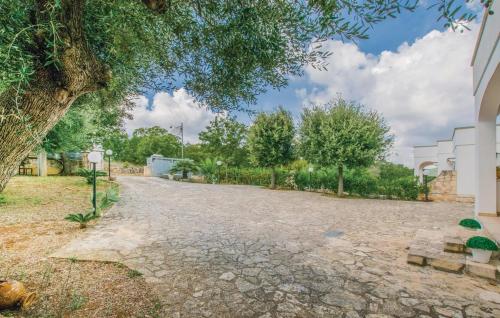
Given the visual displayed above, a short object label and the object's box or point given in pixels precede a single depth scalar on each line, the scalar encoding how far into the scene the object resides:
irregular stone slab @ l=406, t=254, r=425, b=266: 3.71
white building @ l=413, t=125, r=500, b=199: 10.97
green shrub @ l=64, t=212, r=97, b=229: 5.46
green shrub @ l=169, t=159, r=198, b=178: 23.27
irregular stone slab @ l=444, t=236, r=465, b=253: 3.83
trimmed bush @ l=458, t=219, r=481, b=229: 4.84
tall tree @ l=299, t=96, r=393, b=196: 12.12
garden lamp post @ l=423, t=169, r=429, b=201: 12.63
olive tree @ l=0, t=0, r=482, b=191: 1.91
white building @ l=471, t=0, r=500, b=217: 4.62
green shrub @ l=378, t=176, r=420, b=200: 12.91
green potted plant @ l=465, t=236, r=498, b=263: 3.30
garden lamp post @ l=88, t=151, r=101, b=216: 6.36
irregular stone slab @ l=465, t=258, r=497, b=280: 3.18
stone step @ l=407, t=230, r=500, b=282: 3.24
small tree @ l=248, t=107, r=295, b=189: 15.82
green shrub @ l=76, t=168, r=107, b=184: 12.89
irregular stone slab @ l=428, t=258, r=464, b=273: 3.41
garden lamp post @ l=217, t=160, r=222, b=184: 22.25
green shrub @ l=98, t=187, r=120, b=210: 6.81
